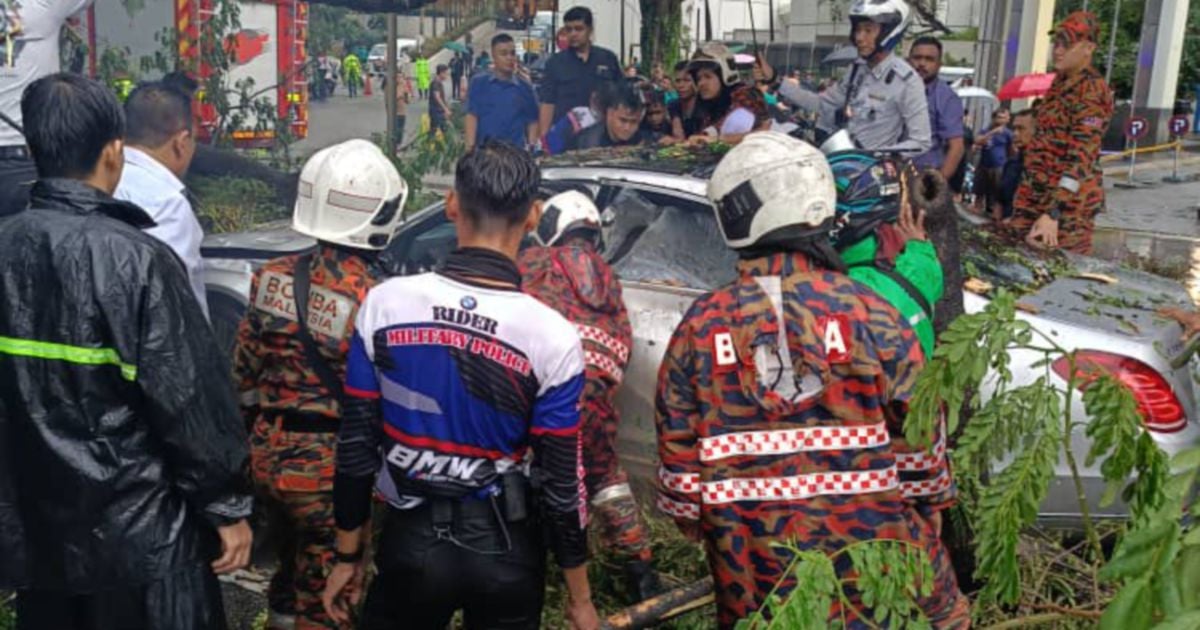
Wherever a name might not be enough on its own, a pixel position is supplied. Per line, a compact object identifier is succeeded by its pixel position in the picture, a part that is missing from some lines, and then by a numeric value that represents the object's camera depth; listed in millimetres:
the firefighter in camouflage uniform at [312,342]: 2973
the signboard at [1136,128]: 17797
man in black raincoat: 2336
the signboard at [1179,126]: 17578
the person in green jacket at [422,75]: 14805
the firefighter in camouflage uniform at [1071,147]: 6168
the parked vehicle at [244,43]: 8477
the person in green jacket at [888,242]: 2814
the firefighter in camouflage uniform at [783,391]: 2371
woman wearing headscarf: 7320
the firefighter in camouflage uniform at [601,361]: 3621
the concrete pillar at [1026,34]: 21172
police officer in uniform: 5832
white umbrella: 14217
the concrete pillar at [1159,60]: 22438
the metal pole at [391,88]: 8906
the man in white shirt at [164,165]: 3701
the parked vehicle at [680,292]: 4031
